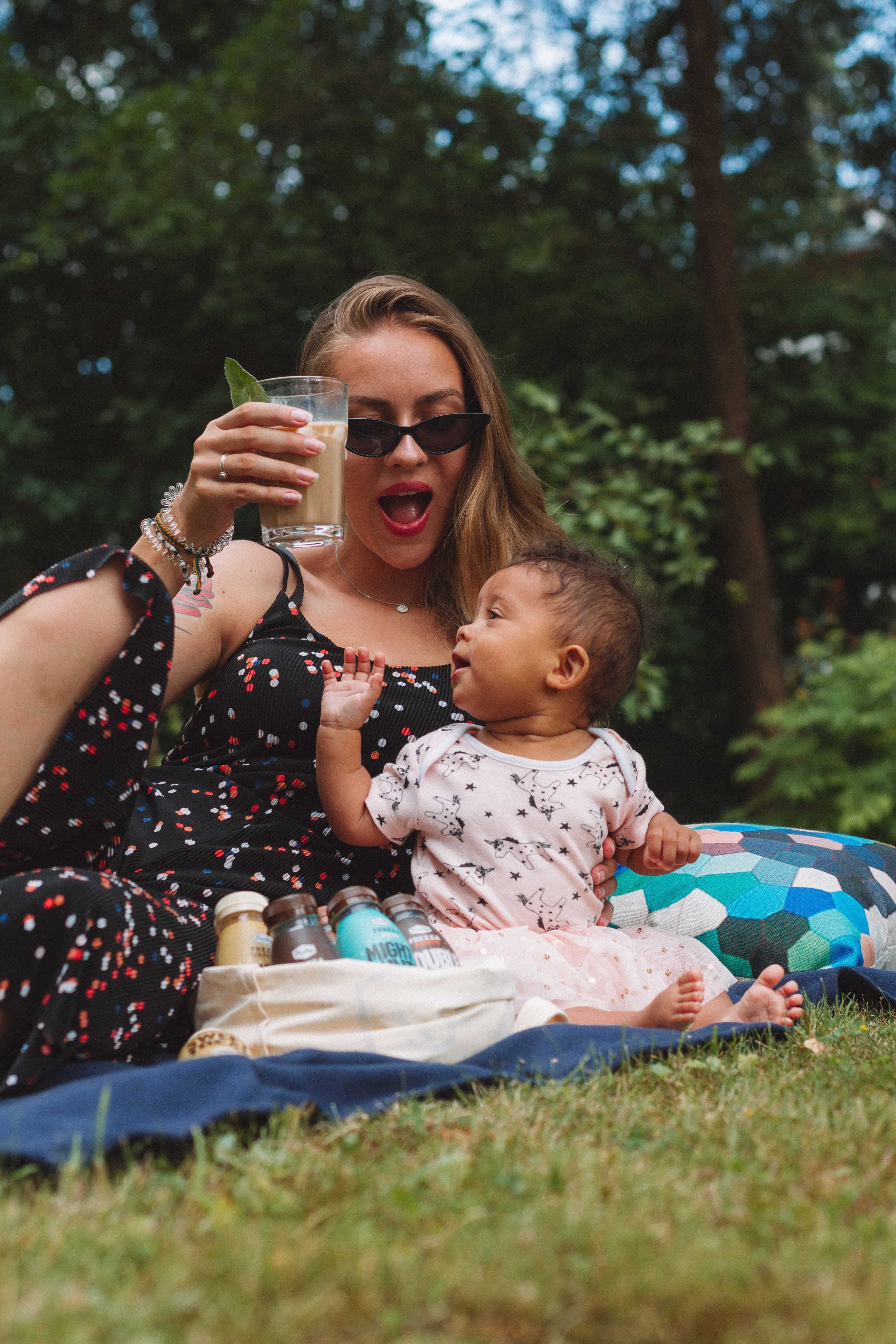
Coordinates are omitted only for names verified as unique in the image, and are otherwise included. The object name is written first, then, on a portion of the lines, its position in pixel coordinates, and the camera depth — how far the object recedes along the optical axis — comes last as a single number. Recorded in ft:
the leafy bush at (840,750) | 20.03
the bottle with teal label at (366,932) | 6.52
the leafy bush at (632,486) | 19.81
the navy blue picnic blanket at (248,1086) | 4.89
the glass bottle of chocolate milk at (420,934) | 6.70
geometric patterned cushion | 9.30
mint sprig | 7.29
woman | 5.98
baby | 7.85
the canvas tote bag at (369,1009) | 6.13
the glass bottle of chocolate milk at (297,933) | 6.51
